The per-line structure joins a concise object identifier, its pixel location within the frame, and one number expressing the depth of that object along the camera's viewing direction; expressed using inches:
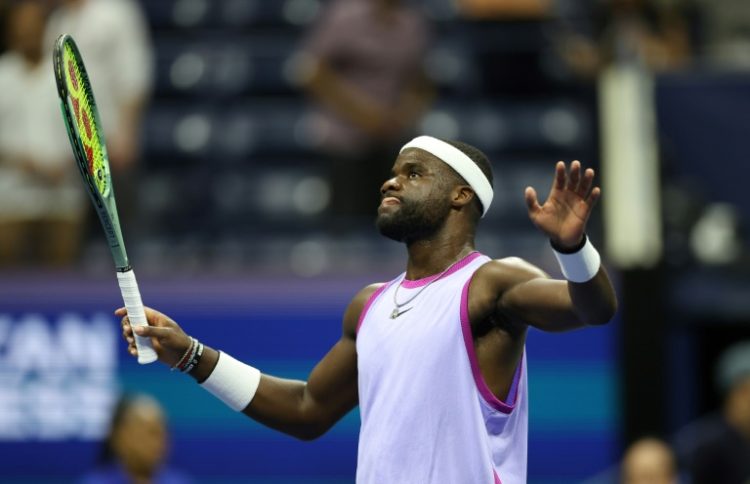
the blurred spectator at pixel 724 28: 975.6
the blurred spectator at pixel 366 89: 818.2
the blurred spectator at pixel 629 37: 884.6
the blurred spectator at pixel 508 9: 951.6
